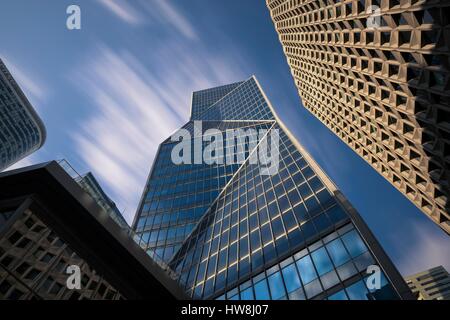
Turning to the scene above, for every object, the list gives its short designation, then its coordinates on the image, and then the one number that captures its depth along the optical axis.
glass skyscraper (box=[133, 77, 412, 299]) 23.06
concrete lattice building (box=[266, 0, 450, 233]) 22.38
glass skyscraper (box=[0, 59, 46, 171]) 118.12
